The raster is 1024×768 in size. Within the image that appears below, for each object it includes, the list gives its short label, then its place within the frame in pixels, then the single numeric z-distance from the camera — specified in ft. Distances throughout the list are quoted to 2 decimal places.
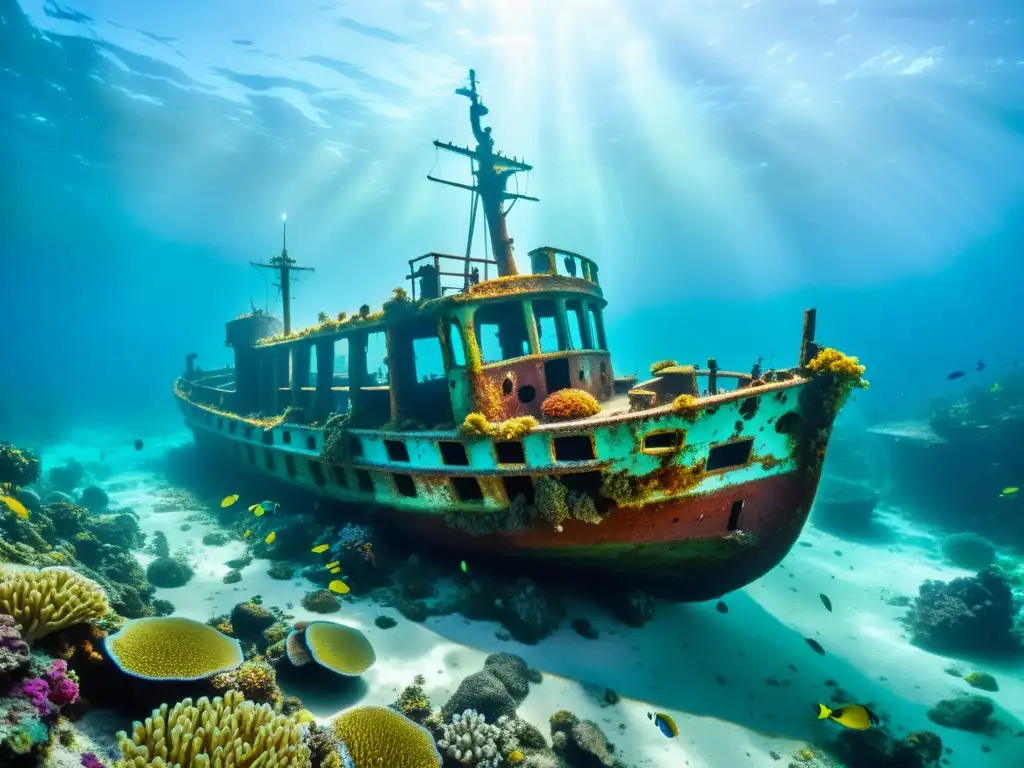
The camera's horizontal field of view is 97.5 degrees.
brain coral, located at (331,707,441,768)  18.13
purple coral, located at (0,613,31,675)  11.63
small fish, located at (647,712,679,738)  20.93
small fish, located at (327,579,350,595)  31.81
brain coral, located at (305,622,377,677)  24.58
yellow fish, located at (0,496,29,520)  27.78
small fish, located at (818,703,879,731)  21.29
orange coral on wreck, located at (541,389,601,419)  31.78
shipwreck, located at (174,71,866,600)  29.73
